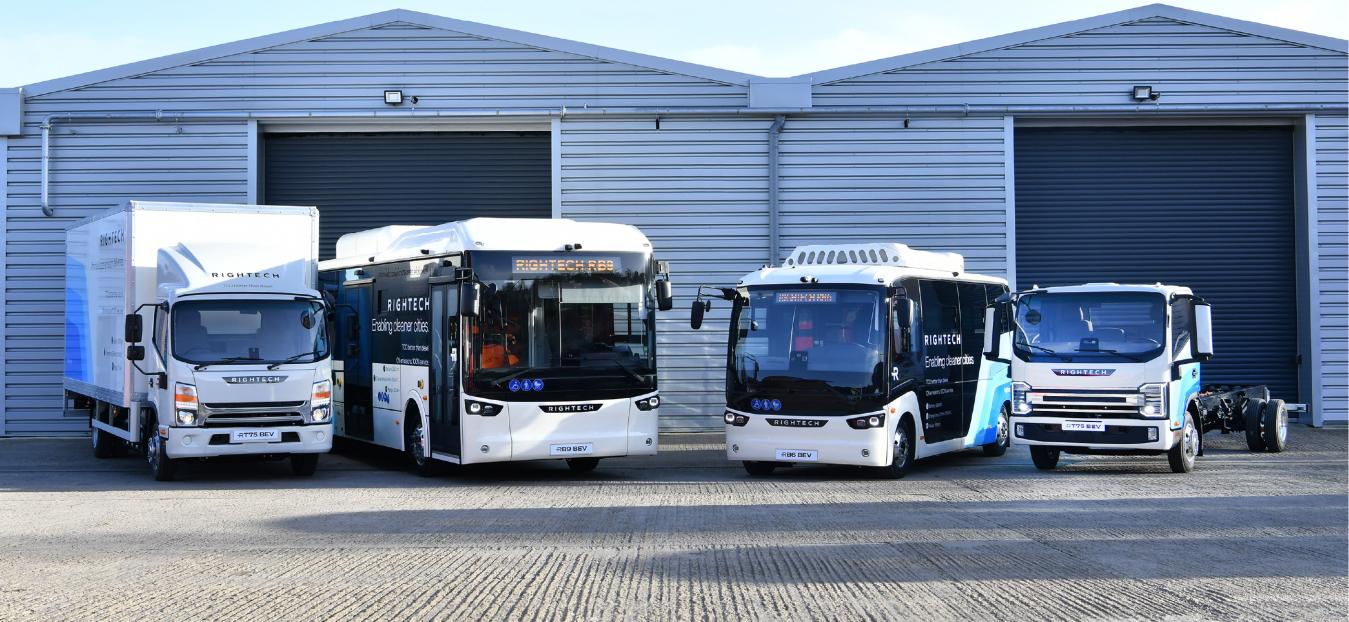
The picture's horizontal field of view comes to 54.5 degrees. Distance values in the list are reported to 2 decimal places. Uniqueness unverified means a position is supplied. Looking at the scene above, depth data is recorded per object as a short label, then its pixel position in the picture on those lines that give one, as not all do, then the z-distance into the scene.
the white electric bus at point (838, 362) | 14.40
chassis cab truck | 14.75
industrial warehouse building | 21.72
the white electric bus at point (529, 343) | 14.25
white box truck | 14.58
